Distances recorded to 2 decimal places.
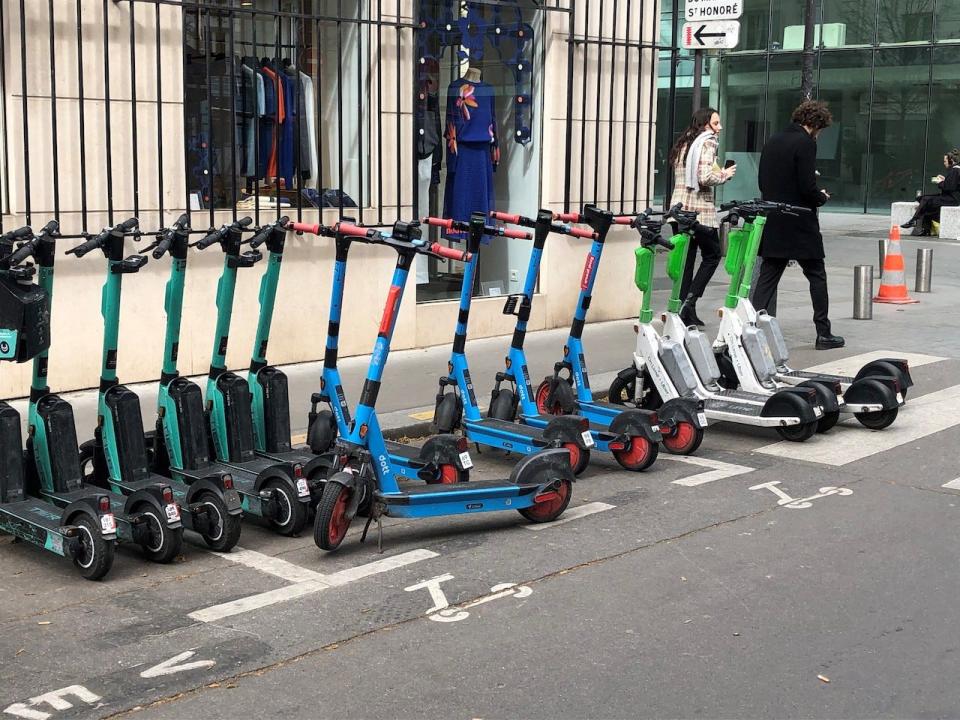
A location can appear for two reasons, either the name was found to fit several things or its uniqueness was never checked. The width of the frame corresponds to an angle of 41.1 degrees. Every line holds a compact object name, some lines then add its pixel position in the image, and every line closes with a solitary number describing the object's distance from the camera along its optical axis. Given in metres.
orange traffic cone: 14.75
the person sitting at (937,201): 23.36
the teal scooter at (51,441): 5.78
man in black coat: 10.94
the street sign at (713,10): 10.80
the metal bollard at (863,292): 13.36
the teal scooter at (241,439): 5.96
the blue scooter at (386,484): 5.62
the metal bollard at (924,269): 15.59
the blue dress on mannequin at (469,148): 11.51
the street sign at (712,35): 10.85
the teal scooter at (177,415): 6.12
